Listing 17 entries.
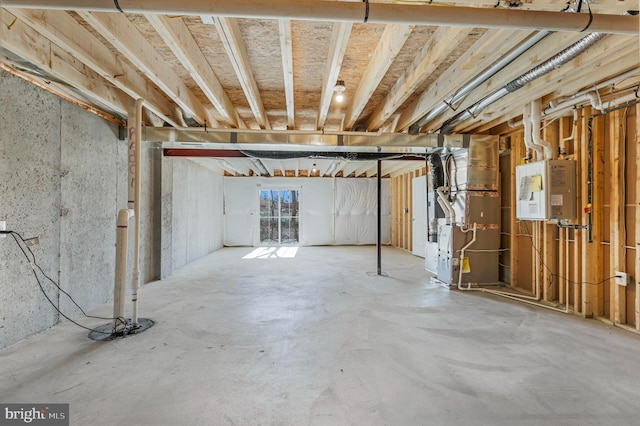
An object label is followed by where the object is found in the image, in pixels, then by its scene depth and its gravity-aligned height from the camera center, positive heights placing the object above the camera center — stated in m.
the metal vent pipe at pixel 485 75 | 1.98 +1.17
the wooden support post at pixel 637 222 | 2.59 -0.07
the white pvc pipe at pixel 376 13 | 1.37 +0.99
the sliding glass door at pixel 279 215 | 9.11 -0.03
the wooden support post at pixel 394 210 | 8.80 +0.13
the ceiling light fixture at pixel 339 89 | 2.80 +1.23
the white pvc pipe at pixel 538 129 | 2.97 +0.90
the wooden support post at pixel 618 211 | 2.76 +0.03
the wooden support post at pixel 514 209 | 3.98 +0.07
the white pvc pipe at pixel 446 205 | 4.17 +0.13
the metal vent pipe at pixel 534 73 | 1.92 +1.13
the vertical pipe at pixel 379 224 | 4.94 -0.18
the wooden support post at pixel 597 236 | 2.95 -0.23
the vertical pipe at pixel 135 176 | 2.64 +0.35
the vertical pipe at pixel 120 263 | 2.47 -0.42
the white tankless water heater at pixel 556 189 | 3.06 +0.27
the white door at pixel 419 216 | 6.82 -0.05
